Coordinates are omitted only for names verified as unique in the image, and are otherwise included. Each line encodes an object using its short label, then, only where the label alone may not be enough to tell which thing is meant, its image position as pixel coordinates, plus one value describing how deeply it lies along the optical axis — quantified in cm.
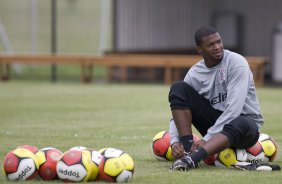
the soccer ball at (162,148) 1758
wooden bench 4597
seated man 1570
